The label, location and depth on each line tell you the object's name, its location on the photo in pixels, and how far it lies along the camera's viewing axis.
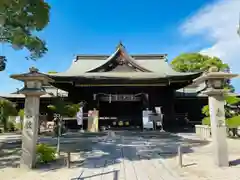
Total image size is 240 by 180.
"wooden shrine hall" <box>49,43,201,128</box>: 14.95
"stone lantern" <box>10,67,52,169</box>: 6.67
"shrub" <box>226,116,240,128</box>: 11.75
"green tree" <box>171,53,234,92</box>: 31.08
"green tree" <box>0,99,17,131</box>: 9.43
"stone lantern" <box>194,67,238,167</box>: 6.61
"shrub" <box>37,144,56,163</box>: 7.20
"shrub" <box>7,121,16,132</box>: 18.14
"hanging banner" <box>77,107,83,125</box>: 13.91
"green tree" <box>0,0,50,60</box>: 7.92
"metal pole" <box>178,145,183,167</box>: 6.74
